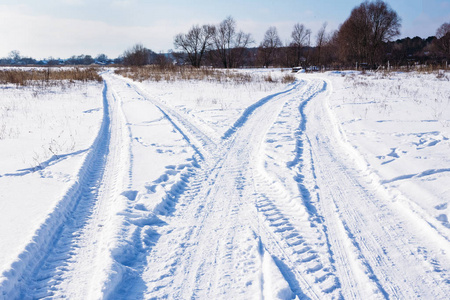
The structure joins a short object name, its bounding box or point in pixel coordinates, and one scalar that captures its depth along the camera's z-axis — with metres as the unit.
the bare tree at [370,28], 43.62
